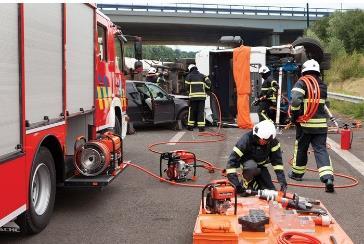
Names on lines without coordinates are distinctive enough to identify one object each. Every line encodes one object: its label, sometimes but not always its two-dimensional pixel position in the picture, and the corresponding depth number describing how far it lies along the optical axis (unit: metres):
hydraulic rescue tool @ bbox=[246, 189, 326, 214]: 4.89
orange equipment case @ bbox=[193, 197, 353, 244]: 4.10
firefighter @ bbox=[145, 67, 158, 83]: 20.48
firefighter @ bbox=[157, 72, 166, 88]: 19.70
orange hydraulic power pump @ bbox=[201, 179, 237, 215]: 4.75
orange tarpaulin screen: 14.23
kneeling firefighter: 5.64
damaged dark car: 13.54
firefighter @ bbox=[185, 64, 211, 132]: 13.96
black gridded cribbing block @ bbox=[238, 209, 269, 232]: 4.30
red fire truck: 4.19
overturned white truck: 13.82
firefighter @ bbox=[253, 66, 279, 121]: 12.24
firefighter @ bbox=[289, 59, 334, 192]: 7.22
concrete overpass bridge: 43.99
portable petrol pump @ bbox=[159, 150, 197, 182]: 7.30
